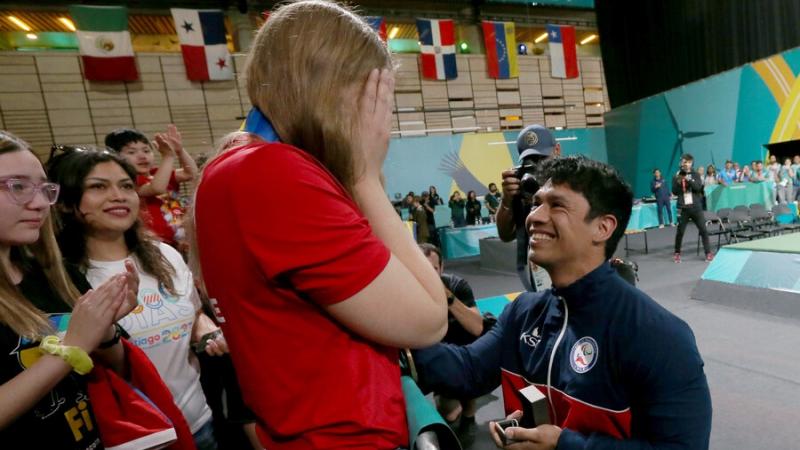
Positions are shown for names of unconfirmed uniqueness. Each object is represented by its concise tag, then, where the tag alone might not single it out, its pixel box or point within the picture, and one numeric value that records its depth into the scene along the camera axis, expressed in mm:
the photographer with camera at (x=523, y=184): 2430
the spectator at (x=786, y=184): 10258
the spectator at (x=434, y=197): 11214
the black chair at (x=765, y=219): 7069
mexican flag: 10102
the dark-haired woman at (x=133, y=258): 1479
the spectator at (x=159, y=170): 2377
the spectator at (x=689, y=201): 6707
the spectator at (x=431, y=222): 9719
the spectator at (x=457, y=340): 2768
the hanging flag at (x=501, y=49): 13906
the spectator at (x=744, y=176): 10867
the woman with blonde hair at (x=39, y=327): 931
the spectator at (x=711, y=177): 10929
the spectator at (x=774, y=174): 10312
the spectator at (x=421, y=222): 9523
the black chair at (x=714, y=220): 6786
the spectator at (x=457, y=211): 11148
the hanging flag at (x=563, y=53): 14270
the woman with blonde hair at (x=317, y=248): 531
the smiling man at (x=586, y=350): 1029
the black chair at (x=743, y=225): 7062
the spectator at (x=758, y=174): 10445
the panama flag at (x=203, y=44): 11031
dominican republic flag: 13070
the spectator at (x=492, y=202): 11323
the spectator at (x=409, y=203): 10208
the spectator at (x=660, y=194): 10359
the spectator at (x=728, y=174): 10844
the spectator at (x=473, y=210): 11180
